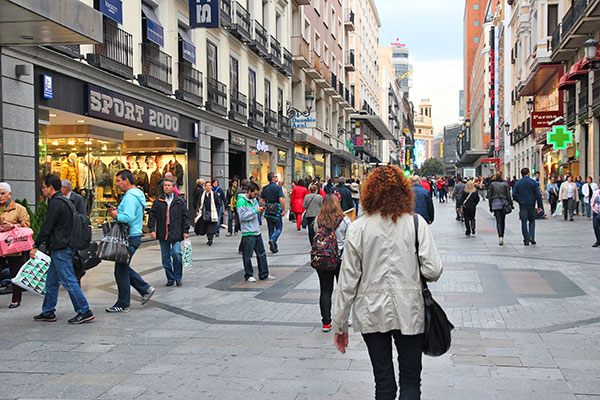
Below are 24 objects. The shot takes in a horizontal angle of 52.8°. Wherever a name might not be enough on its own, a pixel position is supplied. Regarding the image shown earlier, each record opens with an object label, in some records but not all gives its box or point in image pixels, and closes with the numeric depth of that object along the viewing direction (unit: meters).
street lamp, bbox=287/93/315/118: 28.22
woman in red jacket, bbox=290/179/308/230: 17.81
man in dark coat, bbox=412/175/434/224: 11.74
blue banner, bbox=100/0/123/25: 13.86
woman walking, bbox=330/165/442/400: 3.36
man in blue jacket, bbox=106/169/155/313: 7.55
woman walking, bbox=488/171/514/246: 14.59
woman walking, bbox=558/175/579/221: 22.41
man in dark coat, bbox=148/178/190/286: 9.30
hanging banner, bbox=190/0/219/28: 18.80
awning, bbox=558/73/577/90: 26.47
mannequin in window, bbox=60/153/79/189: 14.41
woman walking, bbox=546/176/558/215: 25.48
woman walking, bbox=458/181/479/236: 17.03
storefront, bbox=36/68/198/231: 12.81
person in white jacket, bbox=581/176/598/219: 21.69
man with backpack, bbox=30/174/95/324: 6.75
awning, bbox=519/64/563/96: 31.67
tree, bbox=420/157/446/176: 179.59
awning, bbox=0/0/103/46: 8.62
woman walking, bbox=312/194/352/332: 6.38
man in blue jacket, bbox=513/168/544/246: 14.23
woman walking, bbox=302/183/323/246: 14.33
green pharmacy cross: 27.12
